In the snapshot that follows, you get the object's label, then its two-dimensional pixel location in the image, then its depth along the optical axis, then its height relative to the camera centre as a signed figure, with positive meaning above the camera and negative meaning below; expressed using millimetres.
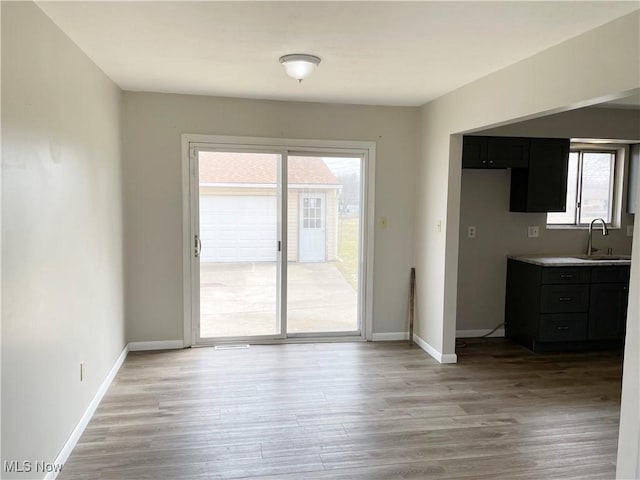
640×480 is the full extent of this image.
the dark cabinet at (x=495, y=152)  4578 +493
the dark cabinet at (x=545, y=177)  4707 +265
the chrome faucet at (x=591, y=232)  5016 -287
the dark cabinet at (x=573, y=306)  4570 -971
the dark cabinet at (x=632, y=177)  5078 +298
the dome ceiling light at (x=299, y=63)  3059 +891
